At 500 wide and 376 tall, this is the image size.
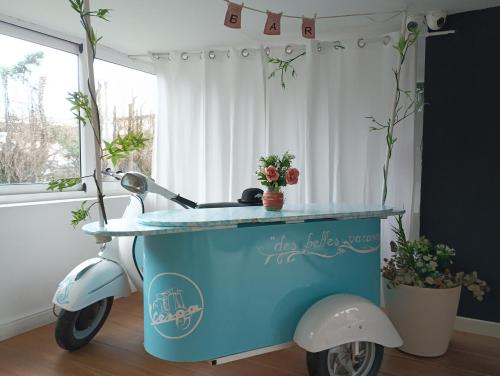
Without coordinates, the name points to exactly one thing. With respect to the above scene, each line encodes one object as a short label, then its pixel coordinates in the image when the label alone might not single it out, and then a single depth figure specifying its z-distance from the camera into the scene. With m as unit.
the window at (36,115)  2.68
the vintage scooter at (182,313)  1.70
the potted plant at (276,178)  1.92
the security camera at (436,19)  2.49
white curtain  2.77
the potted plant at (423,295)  2.23
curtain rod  2.75
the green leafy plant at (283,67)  2.88
